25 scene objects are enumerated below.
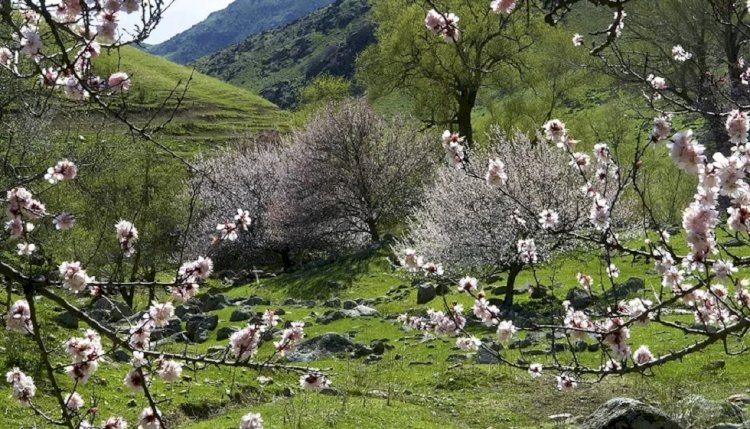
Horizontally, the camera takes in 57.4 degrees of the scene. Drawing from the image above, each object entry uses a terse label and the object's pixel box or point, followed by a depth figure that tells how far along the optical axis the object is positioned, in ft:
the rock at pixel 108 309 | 58.25
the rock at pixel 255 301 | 74.27
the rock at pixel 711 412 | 27.14
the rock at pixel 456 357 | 46.81
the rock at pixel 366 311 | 62.95
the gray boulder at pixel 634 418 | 24.94
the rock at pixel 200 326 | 58.54
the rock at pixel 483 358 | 46.07
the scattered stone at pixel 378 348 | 49.78
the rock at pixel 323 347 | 47.76
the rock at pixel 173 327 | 58.01
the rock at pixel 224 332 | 56.59
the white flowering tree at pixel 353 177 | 99.50
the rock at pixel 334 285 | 79.56
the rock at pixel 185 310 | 68.49
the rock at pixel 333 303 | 69.56
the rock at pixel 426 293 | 63.57
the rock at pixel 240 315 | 63.16
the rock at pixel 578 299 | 51.65
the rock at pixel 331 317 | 61.77
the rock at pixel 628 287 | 52.03
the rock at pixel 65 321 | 47.85
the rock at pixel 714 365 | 38.04
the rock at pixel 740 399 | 30.14
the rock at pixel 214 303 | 73.20
